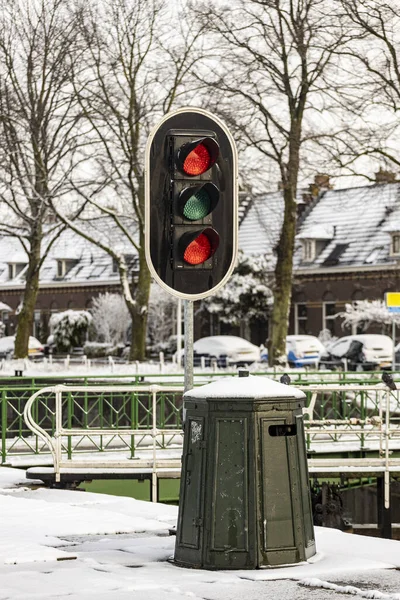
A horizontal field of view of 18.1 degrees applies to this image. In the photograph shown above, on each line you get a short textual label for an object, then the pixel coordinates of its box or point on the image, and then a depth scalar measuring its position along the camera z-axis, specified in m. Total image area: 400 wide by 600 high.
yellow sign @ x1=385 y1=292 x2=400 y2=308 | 28.48
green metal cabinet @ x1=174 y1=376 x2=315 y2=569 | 8.70
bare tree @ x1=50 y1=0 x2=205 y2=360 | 40.09
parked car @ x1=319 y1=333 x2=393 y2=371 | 46.81
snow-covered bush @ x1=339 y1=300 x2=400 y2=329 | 60.56
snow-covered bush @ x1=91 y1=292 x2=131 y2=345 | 71.94
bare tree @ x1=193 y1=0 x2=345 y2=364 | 34.91
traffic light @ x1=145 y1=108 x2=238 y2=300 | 9.36
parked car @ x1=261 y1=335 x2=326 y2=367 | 48.83
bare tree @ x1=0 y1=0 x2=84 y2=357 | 39.97
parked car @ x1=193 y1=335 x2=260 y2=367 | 52.50
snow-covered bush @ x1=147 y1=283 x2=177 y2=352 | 70.62
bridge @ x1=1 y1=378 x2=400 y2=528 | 15.42
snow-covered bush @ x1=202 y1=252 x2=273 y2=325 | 63.31
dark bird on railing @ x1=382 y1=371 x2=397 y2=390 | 15.67
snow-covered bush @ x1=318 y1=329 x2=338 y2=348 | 62.28
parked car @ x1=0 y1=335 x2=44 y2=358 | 61.35
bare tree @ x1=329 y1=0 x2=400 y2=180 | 32.12
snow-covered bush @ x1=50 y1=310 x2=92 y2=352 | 67.75
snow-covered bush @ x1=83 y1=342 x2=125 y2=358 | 63.06
